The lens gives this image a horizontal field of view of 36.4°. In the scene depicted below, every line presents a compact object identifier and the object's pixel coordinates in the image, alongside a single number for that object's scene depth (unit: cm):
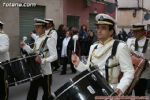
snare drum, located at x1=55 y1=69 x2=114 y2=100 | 214
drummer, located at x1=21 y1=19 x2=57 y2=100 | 369
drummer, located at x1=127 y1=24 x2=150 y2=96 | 370
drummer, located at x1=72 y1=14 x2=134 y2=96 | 237
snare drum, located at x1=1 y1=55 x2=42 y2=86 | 375
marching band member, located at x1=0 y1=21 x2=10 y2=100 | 391
